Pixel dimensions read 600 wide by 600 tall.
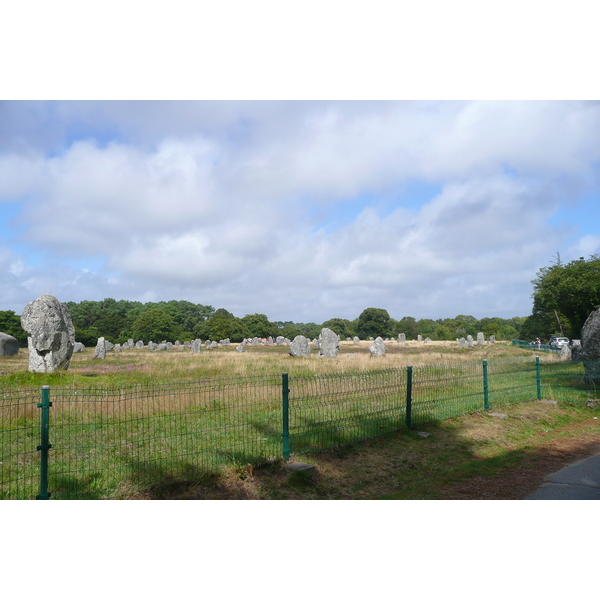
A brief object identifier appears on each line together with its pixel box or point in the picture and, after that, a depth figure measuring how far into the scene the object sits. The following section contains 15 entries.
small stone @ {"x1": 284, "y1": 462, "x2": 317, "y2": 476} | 6.42
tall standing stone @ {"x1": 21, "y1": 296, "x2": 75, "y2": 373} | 17.77
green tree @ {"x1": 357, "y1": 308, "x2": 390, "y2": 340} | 101.38
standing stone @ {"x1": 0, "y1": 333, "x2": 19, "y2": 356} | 33.91
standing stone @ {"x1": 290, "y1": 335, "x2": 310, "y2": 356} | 34.59
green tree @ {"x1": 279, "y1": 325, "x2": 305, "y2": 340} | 96.80
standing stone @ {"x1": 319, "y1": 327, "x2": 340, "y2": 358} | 33.84
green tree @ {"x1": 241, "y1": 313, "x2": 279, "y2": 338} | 88.62
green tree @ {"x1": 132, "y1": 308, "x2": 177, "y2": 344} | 76.50
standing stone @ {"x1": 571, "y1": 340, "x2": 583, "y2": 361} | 24.44
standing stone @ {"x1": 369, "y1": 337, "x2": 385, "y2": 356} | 36.75
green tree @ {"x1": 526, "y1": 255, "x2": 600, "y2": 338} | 26.70
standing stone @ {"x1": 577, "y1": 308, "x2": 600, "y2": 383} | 14.67
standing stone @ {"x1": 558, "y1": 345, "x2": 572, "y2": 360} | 28.42
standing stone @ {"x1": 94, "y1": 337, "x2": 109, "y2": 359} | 32.88
